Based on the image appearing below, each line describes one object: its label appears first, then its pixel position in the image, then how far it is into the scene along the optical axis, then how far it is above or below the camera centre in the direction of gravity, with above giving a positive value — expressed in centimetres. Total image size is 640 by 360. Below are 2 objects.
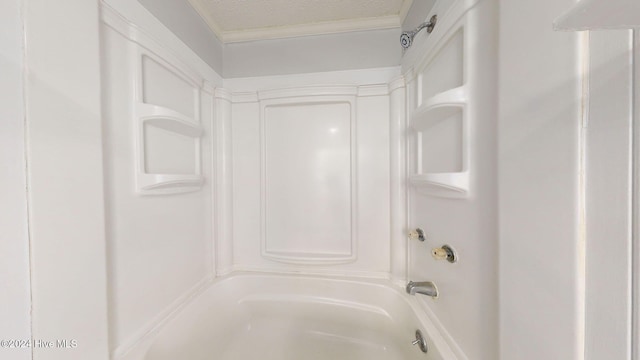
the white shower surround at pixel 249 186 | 83 -6
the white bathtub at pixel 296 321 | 109 -85
